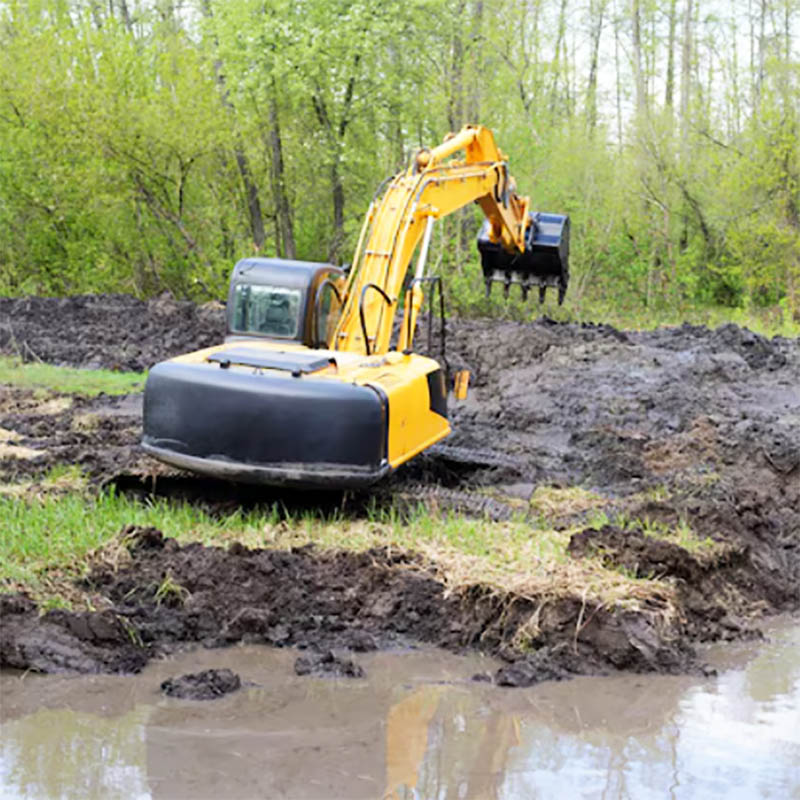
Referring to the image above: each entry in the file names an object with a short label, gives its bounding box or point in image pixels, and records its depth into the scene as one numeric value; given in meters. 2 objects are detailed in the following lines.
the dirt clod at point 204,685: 6.00
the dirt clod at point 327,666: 6.40
